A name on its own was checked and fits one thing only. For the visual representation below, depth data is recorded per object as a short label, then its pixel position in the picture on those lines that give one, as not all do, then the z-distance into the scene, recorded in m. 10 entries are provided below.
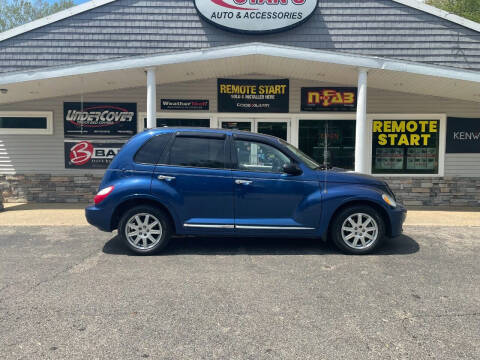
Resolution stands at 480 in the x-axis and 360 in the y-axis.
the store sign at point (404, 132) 9.76
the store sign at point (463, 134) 9.67
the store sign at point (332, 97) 9.73
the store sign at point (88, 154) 9.89
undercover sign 9.84
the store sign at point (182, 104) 9.78
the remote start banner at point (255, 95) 9.73
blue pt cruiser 5.34
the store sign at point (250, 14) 8.47
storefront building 8.13
